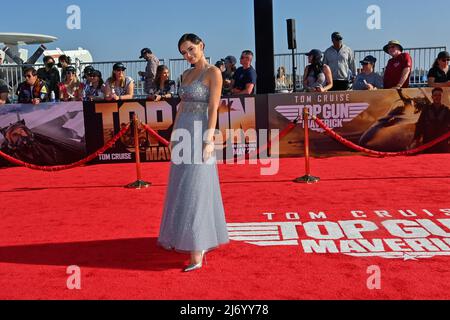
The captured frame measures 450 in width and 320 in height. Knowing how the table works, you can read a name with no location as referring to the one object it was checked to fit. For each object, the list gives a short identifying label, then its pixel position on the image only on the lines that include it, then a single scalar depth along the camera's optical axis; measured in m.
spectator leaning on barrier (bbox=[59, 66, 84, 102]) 12.27
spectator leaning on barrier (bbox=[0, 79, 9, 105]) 11.68
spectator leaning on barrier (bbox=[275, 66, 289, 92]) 16.30
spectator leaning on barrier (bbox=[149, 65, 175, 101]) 11.26
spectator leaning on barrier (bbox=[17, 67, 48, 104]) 11.50
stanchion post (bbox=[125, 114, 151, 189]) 8.59
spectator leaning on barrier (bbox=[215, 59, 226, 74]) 14.20
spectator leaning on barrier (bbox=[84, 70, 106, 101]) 11.69
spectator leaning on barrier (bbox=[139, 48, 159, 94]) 12.59
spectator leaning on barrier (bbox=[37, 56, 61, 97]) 12.87
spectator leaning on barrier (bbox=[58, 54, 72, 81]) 13.13
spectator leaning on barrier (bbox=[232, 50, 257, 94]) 11.09
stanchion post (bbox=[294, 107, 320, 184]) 8.41
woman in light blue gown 4.46
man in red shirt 10.48
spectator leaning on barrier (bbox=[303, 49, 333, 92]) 10.99
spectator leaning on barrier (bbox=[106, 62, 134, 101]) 11.21
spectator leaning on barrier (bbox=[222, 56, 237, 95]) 13.39
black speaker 13.76
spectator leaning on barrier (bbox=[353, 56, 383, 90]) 11.29
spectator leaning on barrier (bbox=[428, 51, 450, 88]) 10.77
